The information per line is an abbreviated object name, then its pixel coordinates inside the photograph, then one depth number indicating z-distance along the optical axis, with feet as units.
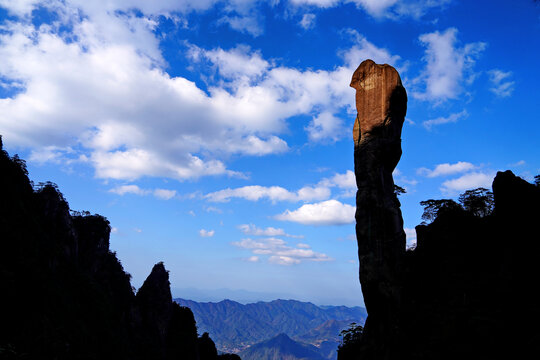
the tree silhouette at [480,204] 171.94
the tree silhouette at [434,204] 181.57
